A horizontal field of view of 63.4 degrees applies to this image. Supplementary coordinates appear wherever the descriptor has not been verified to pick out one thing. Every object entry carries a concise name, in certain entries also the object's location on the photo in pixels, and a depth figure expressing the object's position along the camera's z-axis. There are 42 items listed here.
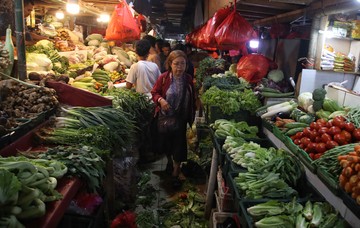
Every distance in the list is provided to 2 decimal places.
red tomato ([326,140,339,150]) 2.76
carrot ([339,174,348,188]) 2.11
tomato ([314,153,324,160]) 2.76
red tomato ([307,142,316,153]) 2.88
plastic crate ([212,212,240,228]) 3.51
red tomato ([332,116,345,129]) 2.90
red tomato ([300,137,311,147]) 3.02
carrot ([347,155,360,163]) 2.06
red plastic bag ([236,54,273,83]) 5.75
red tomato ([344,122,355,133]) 2.83
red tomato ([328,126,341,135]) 2.87
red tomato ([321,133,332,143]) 2.83
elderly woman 5.09
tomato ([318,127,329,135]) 2.95
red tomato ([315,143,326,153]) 2.79
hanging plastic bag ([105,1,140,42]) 6.32
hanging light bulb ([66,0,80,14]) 5.17
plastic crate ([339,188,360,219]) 1.96
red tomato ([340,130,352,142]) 2.79
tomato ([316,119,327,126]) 3.10
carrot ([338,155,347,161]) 2.28
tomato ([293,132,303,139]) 3.23
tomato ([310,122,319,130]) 3.12
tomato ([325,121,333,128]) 3.00
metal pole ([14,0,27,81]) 3.70
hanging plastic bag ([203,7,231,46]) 5.62
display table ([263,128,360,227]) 2.20
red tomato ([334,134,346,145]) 2.78
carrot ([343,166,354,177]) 2.06
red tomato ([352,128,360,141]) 2.77
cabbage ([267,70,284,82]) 5.60
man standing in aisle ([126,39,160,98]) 5.82
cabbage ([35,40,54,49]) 6.31
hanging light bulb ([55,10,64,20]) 8.68
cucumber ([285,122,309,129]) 3.51
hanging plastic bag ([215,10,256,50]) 4.81
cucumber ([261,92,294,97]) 4.78
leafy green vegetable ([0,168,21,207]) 1.61
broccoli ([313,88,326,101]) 3.69
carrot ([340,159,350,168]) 2.13
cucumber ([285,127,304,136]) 3.41
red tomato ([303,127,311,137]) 3.11
